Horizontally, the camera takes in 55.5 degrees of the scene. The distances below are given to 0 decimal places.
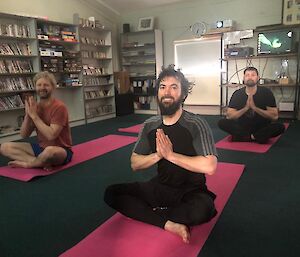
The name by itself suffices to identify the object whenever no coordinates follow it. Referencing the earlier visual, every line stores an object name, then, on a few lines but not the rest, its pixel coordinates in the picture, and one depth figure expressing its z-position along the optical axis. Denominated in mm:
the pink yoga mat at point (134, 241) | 1651
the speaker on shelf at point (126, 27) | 7512
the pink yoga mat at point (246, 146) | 3744
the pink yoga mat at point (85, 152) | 3045
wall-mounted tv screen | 5551
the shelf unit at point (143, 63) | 7359
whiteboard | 6684
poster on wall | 5449
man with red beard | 2986
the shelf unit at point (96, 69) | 6645
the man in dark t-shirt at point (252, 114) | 3924
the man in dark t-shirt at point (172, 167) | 1752
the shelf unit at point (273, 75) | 5738
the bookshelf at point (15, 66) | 4965
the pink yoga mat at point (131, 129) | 5290
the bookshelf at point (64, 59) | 5586
